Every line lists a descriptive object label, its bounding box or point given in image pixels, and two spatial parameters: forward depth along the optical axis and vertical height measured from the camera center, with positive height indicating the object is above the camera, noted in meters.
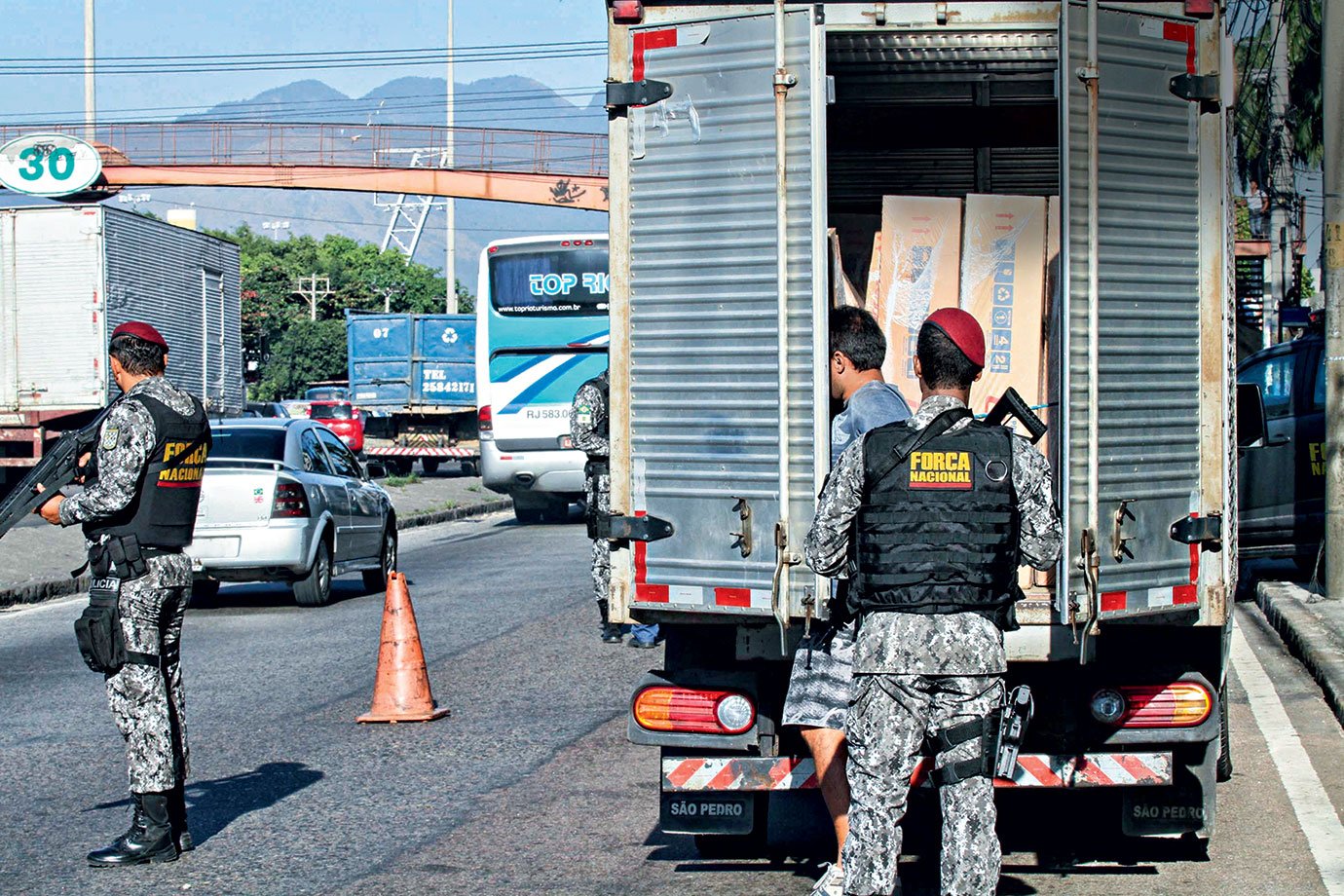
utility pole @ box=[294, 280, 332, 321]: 85.94 +5.73
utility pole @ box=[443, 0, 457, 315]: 55.82 +4.75
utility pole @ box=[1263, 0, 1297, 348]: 27.69 +4.08
